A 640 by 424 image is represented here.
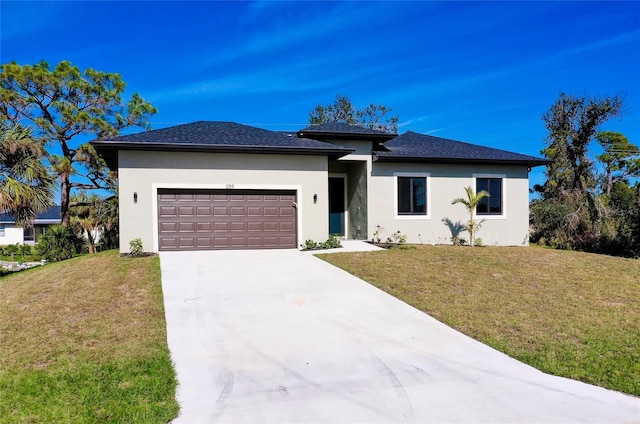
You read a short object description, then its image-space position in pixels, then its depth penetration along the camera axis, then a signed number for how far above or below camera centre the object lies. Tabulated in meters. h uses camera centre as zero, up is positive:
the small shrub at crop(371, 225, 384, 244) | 16.03 -1.00
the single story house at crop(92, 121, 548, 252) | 13.27 +0.81
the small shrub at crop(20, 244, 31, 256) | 30.67 -2.85
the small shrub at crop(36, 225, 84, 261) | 17.86 -1.43
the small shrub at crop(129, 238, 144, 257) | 12.91 -1.14
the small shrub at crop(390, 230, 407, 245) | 16.17 -1.14
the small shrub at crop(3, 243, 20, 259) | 30.26 -2.76
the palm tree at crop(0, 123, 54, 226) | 12.75 +1.12
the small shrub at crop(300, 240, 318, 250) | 13.95 -1.22
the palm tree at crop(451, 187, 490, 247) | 16.22 +0.11
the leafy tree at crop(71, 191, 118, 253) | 22.03 -0.33
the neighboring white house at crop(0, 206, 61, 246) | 35.53 -1.65
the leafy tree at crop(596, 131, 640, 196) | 27.42 +3.14
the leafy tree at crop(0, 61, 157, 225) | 23.58 +6.06
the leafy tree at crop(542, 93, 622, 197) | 24.42 +4.26
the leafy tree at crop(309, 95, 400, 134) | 39.00 +8.77
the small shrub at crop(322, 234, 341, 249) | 14.04 -1.17
